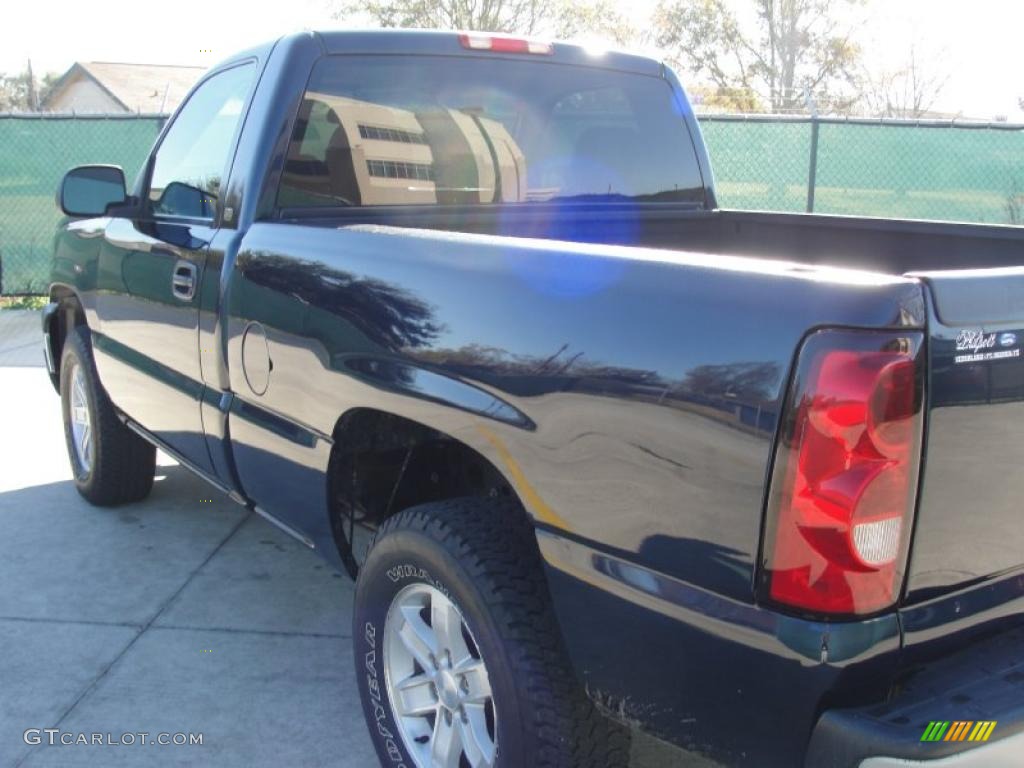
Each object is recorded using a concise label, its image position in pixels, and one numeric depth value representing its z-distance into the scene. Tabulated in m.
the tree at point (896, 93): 38.09
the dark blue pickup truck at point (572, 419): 1.69
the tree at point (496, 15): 33.56
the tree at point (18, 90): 68.62
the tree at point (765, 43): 44.53
